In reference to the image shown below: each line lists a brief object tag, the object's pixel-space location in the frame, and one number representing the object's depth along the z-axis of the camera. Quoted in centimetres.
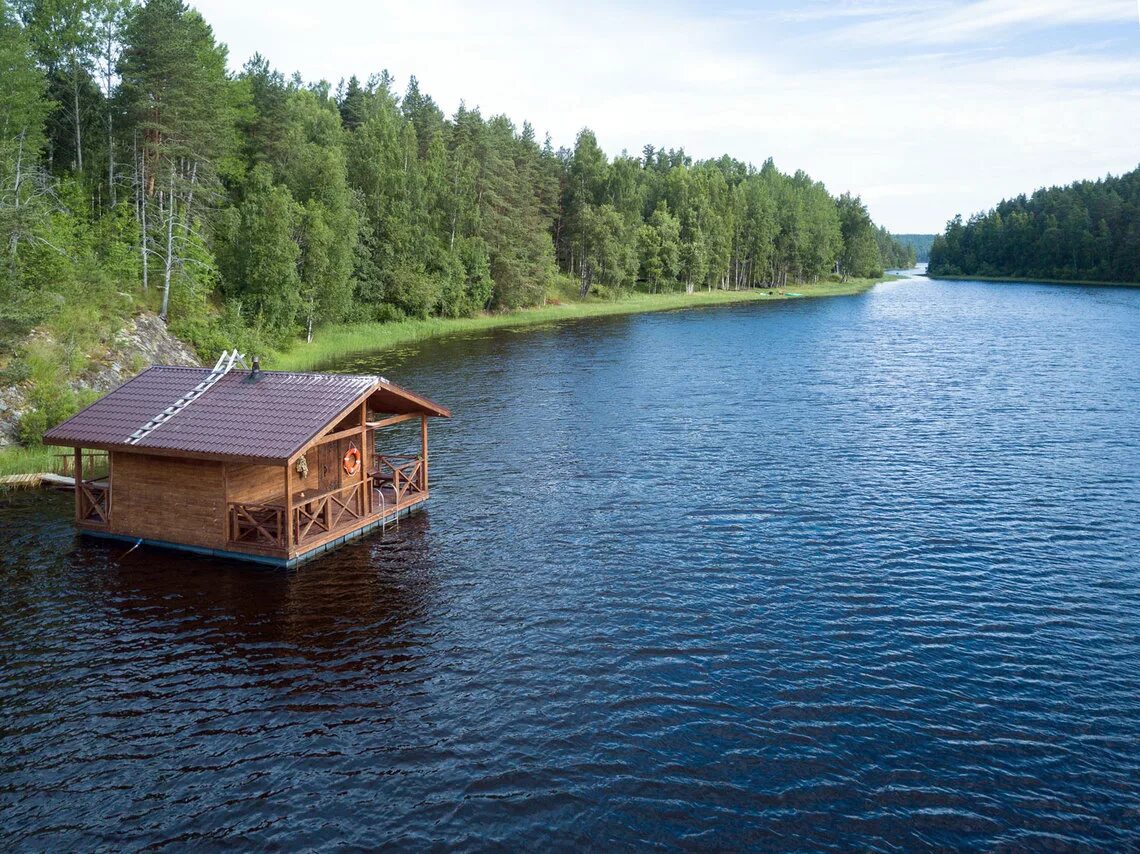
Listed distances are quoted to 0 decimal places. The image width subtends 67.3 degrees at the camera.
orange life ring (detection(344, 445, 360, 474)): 2752
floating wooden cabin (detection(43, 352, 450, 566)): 2478
